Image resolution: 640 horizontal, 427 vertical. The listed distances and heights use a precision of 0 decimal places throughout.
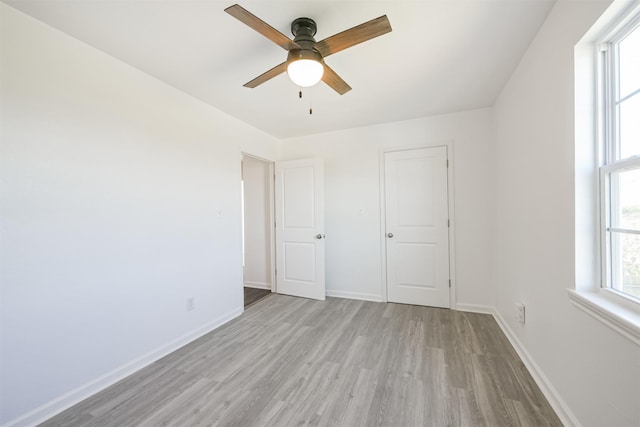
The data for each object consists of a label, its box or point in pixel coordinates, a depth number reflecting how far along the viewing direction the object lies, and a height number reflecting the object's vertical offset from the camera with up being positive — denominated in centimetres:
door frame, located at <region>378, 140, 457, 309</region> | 303 -3
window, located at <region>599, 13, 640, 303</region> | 106 +22
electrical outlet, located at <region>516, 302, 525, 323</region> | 197 -85
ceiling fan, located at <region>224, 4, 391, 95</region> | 125 +94
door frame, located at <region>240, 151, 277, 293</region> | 385 -17
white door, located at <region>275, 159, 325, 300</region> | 352 -24
